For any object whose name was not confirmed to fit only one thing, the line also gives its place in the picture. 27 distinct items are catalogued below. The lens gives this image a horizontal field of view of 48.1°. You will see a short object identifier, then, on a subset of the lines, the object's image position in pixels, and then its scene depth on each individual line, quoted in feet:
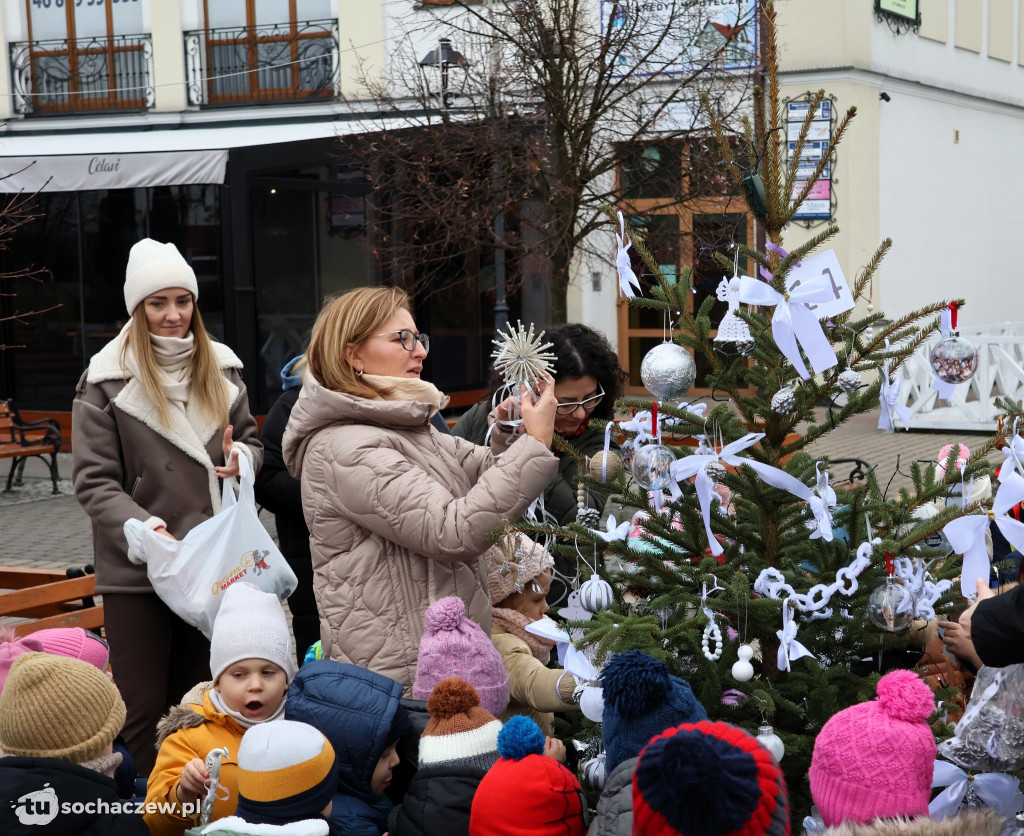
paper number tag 8.63
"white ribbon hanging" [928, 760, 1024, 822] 8.29
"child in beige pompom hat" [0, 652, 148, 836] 7.61
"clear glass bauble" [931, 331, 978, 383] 8.80
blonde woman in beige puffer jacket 9.11
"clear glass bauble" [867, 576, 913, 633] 8.02
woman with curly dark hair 11.94
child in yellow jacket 8.83
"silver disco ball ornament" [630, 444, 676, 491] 8.61
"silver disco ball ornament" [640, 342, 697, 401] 9.08
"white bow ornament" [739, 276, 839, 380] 8.55
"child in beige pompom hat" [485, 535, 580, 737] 10.09
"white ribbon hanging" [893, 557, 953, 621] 8.45
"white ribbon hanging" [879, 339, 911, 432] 8.89
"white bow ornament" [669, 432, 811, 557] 8.43
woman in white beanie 12.11
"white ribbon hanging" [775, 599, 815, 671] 8.36
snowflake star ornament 9.50
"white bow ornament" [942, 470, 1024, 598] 7.86
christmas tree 8.58
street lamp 36.58
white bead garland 8.52
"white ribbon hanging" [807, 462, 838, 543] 8.30
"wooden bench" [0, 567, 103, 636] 15.20
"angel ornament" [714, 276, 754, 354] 8.78
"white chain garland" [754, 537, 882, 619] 8.45
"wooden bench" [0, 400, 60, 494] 38.68
